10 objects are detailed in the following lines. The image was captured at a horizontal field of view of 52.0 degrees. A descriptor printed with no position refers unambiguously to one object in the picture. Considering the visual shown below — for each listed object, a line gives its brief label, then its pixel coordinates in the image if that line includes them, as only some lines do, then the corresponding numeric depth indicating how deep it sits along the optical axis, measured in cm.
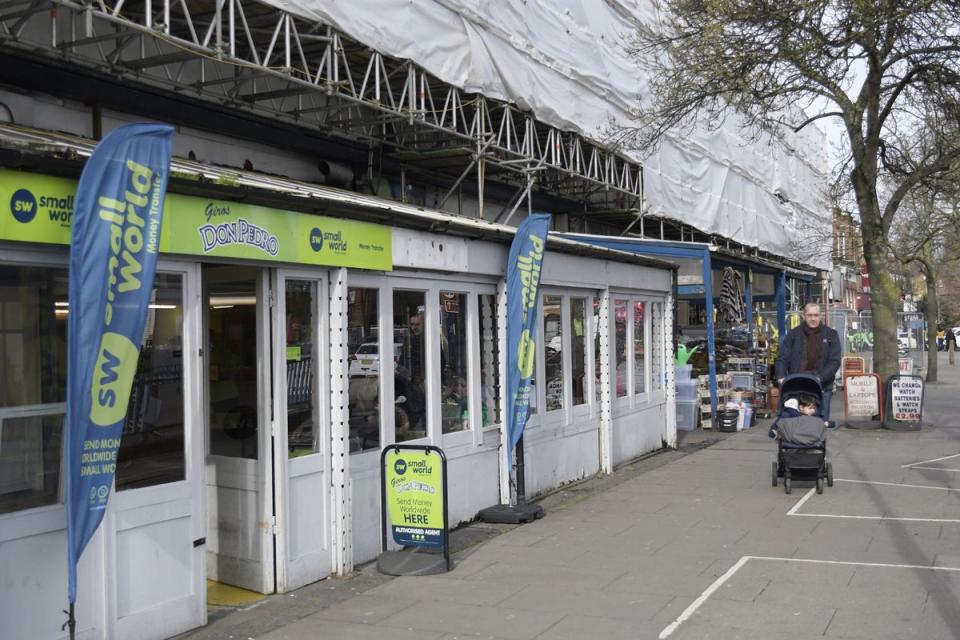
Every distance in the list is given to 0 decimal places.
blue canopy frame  1581
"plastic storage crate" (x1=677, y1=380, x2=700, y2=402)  1777
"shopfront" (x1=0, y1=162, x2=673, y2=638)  530
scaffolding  877
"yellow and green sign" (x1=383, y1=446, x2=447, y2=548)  752
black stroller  1059
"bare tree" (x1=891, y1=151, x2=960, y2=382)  2761
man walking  1176
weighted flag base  940
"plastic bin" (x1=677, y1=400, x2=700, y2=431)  1781
